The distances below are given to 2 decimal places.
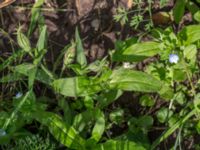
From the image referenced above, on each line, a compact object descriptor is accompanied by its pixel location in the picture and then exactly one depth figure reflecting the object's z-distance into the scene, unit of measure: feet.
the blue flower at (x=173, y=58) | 7.08
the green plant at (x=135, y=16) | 8.05
